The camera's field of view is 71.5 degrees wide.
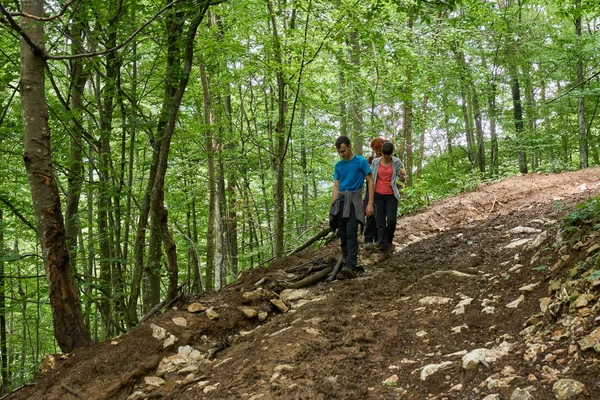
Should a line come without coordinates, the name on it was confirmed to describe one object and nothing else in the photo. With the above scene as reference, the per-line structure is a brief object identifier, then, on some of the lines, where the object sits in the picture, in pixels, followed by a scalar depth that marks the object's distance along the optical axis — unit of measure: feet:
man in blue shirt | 20.06
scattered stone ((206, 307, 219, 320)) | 17.07
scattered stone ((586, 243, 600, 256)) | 11.84
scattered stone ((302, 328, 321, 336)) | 13.51
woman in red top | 22.56
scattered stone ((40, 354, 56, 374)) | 15.01
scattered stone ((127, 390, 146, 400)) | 12.64
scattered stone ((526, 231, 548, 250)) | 16.44
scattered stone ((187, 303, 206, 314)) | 17.65
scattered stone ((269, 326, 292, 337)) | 14.39
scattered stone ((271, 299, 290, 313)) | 18.20
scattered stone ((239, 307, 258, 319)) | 17.60
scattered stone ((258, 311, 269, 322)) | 17.71
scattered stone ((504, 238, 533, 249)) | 19.38
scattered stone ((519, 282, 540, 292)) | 12.95
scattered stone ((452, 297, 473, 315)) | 13.27
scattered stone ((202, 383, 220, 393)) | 11.45
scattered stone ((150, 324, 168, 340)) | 15.48
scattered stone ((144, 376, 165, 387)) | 13.42
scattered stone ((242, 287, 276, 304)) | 18.73
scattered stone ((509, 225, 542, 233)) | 21.51
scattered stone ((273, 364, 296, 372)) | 11.30
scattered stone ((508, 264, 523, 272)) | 15.35
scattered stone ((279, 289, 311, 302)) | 19.13
